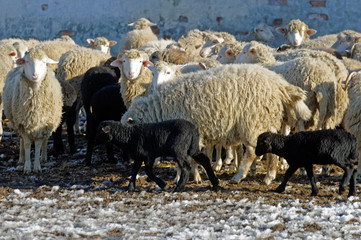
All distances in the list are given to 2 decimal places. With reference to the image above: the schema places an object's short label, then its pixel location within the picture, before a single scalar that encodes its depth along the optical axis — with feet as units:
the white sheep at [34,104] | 48.03
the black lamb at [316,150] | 36.32
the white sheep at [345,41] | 75.66
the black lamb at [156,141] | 38.32
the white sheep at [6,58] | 63.10
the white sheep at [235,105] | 41.86
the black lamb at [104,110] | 51.49
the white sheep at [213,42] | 73.95
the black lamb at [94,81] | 58.39
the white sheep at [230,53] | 60.13
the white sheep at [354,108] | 42.86
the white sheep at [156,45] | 73.77
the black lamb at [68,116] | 54.29
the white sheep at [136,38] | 86.58
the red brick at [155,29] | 98.17
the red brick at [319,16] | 90.94
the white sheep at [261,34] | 88.17
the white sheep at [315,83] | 45.34
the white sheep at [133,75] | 50.67
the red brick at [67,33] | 100.63
